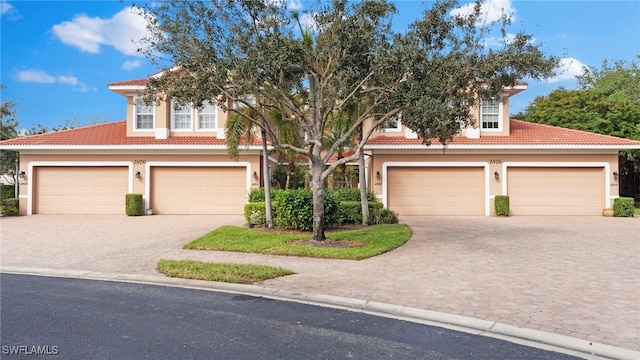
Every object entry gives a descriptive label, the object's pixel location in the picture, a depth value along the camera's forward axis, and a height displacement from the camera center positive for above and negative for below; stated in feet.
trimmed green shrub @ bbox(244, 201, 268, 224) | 54.85 -3.09
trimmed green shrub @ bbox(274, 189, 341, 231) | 49.08 -2.35
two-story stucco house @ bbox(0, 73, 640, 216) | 70.08 +2.05
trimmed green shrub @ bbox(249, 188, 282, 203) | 62.80 -1.03
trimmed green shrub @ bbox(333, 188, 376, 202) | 61.21 -0.92
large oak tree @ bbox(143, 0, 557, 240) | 36.76 +10.83
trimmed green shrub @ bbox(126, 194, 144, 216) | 67.92 -2.55
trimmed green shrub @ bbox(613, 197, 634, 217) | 67.46 -3.19
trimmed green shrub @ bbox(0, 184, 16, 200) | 80.43 -0.50
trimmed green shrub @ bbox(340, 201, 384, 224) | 56.37 -3.08
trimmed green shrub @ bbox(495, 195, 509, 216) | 68.33 -2.88
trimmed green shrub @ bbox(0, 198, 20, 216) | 68.64 -2.83
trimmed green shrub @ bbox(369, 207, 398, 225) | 56.24 -3.69
